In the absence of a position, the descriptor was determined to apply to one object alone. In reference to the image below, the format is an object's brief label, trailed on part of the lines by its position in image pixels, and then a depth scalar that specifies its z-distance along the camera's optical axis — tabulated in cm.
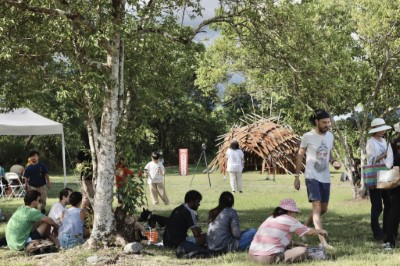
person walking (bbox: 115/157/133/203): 847
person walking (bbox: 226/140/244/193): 1636
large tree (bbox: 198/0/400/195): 865
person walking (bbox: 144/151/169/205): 1397
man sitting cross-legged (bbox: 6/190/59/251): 800
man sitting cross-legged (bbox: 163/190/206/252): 783
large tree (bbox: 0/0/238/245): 704
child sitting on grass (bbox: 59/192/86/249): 826
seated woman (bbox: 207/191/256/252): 737
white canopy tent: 1647
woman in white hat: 805
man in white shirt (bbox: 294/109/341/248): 766
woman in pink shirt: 652
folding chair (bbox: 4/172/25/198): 1686
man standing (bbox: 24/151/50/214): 1270
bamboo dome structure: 2955
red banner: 2456
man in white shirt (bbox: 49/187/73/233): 888
